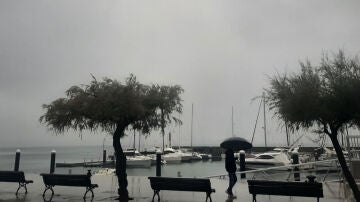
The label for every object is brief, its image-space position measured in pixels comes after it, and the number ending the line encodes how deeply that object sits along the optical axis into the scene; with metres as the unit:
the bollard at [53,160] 24.42
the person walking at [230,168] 13.67
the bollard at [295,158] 20.44
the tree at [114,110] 12.23
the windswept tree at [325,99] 9.38
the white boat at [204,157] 80.89
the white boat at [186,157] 71.31
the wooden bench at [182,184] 11.16
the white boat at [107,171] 36.34
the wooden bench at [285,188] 9.93
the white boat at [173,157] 69.25
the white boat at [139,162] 60.34
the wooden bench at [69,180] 12.62
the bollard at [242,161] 21.75
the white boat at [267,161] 42.56
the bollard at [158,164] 20.83
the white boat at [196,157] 75.34
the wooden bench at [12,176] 13.94
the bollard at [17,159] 24.11
